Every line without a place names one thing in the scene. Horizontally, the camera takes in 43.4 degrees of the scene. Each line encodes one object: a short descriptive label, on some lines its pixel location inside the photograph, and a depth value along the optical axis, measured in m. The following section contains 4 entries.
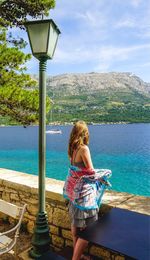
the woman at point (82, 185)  2.12
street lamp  2.38
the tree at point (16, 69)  4.61
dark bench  1.58
